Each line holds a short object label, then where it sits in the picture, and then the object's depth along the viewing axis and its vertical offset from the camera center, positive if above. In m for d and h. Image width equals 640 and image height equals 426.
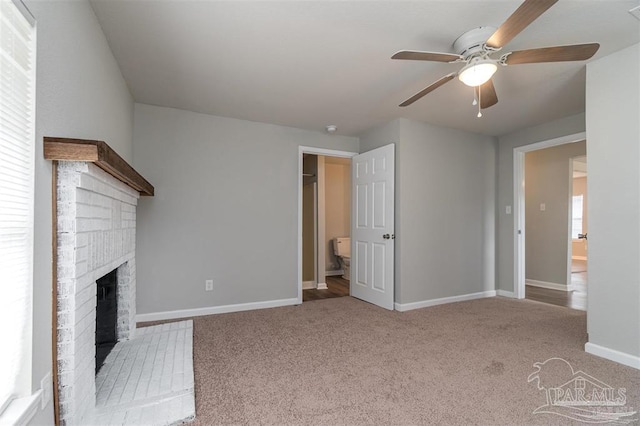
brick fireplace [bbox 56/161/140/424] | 1.34 -0.28
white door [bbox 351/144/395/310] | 3.69 -0.16
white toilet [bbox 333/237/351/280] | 5.82 -0.70
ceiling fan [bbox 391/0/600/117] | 1.46 +0.92
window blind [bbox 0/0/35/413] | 0.99 +0.07
